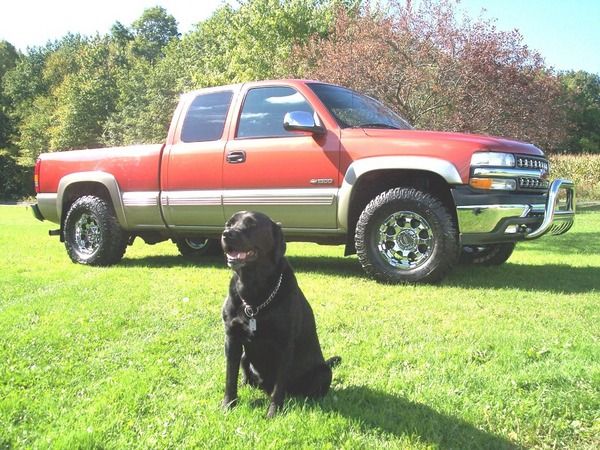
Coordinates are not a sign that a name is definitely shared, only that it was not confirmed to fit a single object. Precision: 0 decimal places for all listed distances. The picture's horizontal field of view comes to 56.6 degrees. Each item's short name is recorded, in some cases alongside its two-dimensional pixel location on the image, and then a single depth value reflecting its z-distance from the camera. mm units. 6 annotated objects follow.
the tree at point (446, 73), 15305
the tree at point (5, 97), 52625
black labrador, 2748
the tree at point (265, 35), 26375
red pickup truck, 5375
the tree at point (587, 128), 50744
